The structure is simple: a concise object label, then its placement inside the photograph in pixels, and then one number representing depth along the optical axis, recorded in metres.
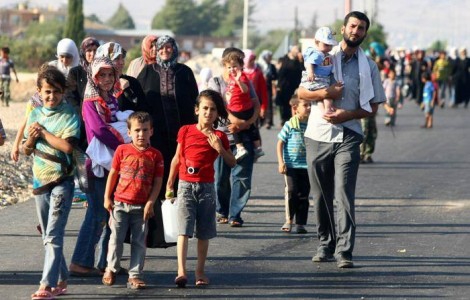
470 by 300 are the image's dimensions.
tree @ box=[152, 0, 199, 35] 185.38
